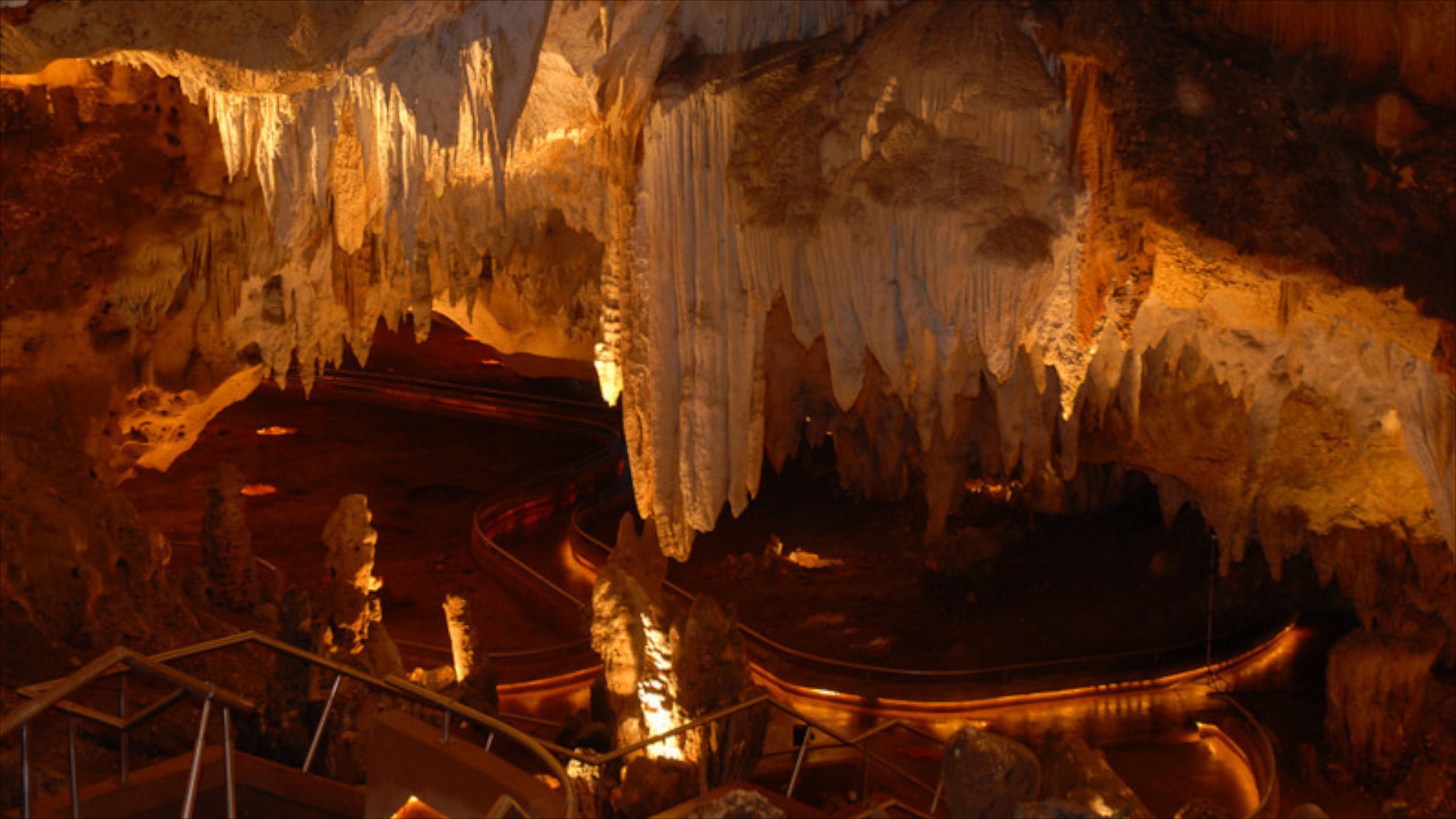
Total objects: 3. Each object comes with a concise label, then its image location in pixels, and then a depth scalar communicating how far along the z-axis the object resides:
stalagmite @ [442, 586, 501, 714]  9.77
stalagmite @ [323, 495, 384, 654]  10.25
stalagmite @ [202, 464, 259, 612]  10.56
